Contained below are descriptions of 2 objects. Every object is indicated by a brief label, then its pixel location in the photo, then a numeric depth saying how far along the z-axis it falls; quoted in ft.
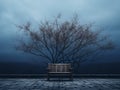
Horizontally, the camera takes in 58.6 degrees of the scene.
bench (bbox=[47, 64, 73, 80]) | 19.17
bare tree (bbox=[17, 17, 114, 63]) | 21.08
